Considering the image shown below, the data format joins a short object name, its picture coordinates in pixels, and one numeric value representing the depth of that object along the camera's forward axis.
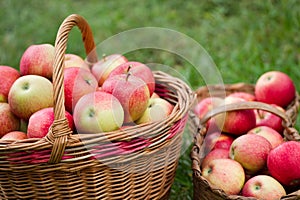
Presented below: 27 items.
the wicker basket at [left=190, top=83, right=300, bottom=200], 0.95
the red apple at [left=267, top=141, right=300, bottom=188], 0.96
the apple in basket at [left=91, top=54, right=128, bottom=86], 1.05
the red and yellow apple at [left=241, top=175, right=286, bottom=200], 0.95
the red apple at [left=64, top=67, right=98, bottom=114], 0.96
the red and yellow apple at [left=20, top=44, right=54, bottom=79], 1.01
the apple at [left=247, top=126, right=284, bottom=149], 1.06
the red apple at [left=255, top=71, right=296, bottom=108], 1.21
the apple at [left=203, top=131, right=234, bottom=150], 1.09
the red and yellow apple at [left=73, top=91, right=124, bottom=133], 0.91
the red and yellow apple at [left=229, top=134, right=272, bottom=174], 1.01
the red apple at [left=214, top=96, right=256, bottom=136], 1.10
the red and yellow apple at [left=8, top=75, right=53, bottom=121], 0.95
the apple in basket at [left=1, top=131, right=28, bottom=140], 0.93
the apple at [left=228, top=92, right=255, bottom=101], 1.21
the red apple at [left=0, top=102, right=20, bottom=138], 0.96
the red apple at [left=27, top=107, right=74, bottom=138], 0.91
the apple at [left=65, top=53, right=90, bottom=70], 1.04
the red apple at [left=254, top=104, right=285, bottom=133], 1.13
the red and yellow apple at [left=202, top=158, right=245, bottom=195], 0.97
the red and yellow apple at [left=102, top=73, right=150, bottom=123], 0.95
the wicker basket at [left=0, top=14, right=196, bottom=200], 0.87
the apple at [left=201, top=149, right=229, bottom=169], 1.04
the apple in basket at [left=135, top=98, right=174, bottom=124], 0.98
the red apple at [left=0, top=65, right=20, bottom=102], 1.00
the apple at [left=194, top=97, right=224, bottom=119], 1.18
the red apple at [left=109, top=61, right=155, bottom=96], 1.00
